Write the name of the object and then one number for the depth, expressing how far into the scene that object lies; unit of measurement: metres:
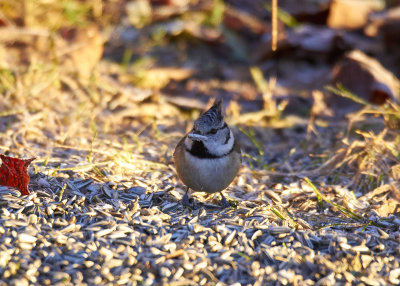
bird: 8.02
